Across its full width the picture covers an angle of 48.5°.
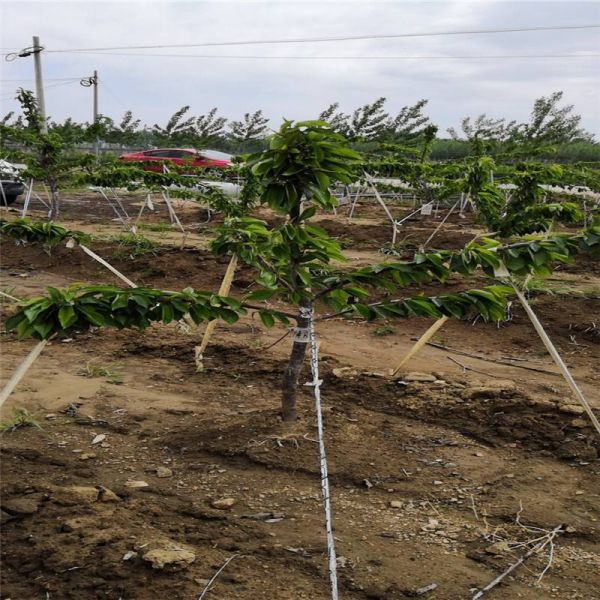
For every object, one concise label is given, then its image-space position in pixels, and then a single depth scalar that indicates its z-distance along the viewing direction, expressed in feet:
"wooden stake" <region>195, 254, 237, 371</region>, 15.80
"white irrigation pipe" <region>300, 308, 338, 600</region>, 6.87
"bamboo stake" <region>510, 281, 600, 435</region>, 10.50
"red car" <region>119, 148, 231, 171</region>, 66.23
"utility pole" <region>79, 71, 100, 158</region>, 102.73
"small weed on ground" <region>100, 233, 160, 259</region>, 30.97
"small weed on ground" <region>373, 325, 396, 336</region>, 20.75
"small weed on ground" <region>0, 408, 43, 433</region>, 12.64
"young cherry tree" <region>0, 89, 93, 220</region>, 34.99
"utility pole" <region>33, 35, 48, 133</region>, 73.31
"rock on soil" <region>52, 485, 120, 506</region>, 9.62
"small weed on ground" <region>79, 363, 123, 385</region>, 15.69
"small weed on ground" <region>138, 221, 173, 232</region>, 41.37
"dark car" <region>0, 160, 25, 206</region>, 47.90
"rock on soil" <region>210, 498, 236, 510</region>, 9.97
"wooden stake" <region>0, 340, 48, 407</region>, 7.81
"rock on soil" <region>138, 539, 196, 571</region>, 8.16
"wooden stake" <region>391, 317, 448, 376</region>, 14.27
